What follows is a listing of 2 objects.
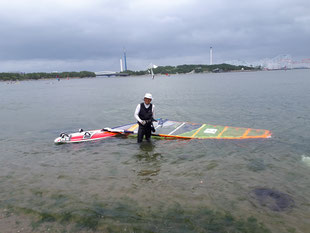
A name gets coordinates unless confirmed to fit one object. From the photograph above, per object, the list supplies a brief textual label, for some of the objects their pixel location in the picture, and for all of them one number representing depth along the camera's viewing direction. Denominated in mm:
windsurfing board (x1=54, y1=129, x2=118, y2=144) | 12023
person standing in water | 10250
